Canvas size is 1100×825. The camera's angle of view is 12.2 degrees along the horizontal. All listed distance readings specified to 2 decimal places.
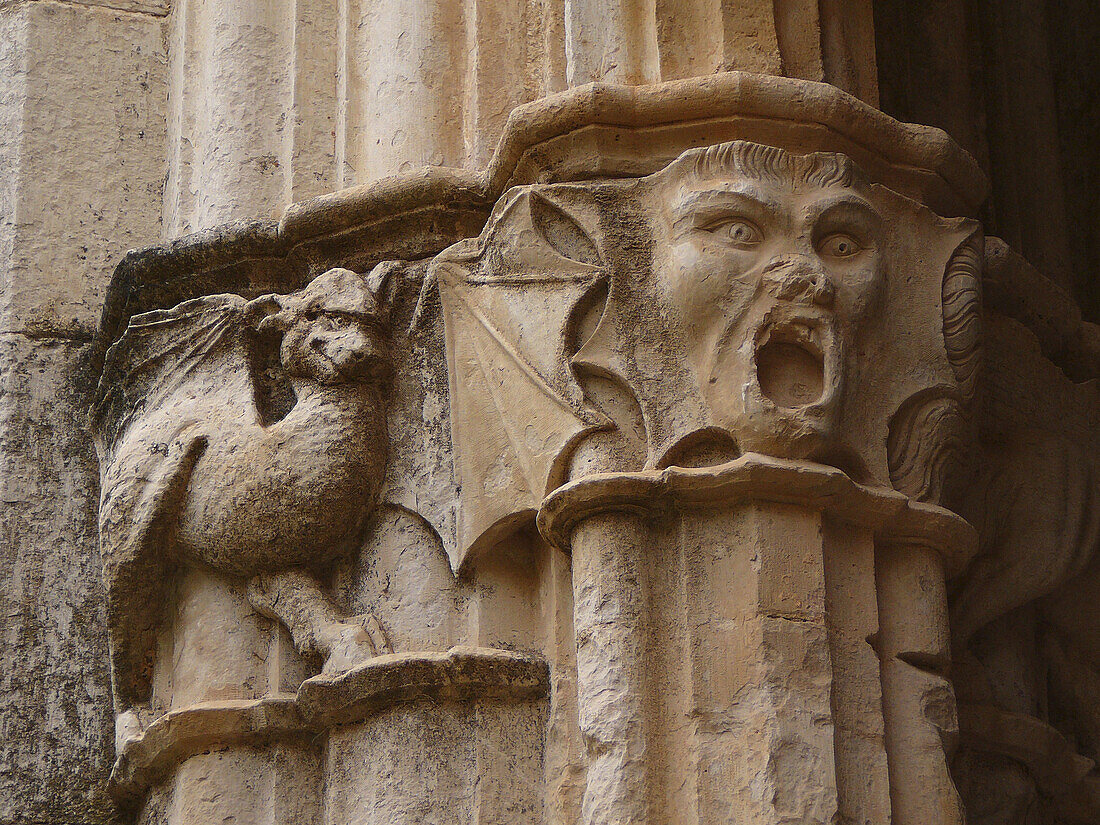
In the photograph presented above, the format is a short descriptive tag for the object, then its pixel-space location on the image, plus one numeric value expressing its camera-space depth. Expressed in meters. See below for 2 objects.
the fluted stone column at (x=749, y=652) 3.61
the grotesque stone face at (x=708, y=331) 3.71
